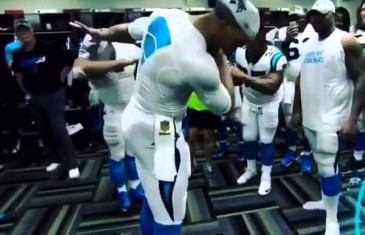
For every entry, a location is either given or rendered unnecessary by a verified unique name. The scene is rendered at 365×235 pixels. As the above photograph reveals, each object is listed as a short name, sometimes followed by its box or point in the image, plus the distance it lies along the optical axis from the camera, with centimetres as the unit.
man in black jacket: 378
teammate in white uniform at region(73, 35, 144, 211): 282
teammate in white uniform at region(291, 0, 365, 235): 236
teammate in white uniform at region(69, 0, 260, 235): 160
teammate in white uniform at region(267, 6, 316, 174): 377
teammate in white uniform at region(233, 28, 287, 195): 316
